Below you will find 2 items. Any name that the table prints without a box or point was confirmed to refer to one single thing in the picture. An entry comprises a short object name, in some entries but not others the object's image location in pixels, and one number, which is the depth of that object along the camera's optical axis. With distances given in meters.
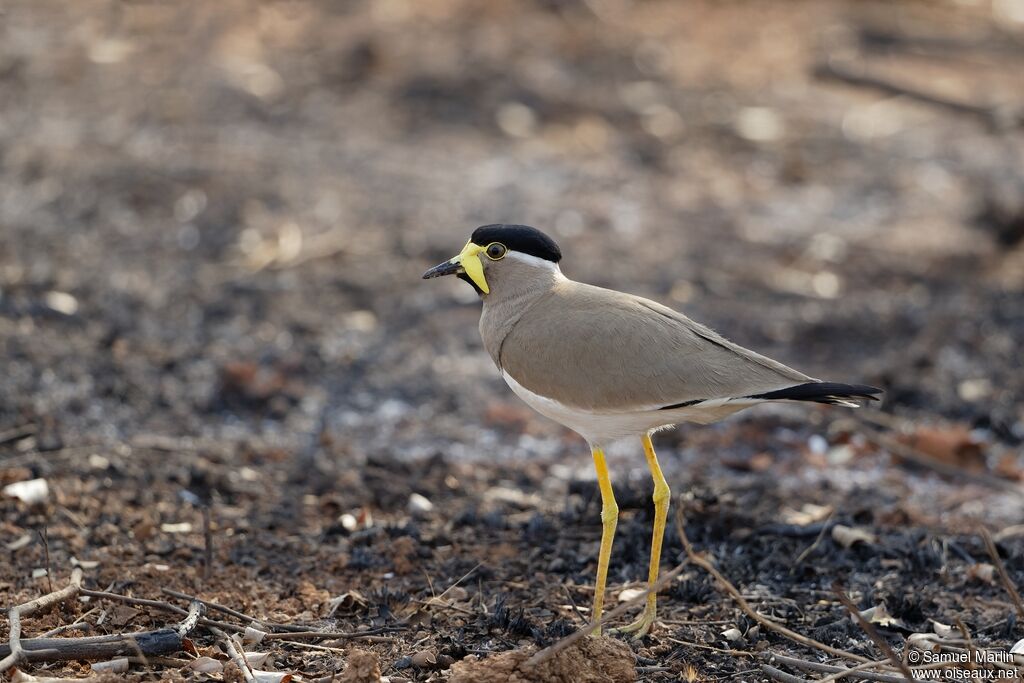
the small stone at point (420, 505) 10.77
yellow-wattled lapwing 7.87
